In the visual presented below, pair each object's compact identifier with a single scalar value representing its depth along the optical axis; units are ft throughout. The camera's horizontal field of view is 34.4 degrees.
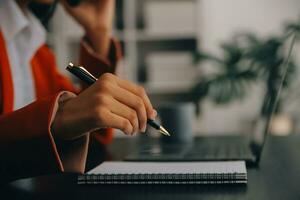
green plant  9.11
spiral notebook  2.18
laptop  2.90
